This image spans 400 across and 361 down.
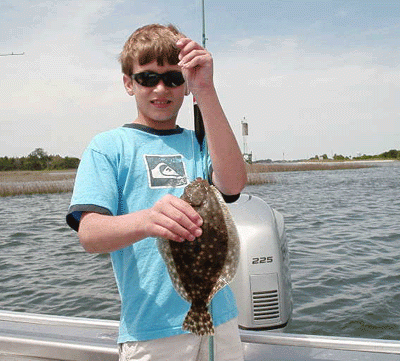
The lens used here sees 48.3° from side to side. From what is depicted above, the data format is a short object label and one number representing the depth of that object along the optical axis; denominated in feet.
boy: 5.85
